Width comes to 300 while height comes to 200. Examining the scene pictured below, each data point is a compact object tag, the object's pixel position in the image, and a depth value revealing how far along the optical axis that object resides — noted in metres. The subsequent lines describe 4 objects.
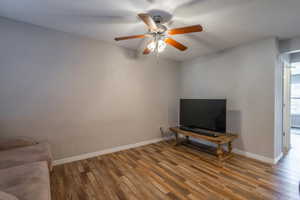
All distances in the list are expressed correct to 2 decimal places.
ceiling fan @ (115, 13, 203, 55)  1.62
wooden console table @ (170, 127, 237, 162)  2.60
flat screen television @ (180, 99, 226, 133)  2.84
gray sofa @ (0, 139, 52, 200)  1.09
